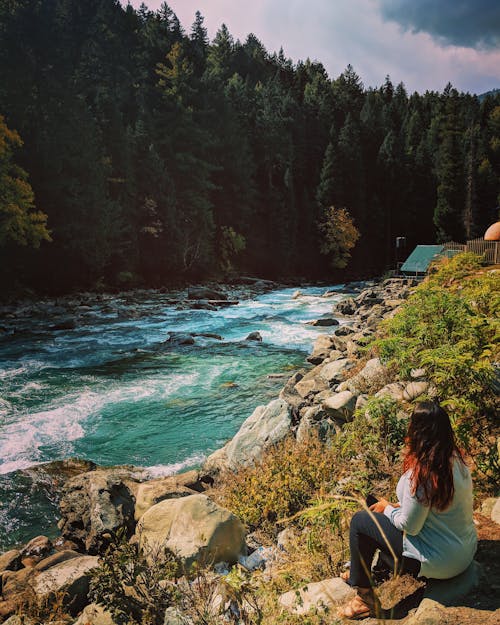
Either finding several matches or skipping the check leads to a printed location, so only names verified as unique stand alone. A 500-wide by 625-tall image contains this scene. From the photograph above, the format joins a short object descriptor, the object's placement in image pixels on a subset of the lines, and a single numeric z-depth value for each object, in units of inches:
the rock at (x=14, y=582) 178.4
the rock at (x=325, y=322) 830.5
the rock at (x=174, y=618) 113.0
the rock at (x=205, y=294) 1268.5
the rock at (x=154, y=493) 222.1
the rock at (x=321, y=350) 546.9
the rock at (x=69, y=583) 166.1
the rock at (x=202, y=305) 1108.5
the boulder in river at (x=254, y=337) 725.3
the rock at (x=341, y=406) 251.0
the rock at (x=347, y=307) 971.5
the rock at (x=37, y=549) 222.5
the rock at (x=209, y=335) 747.2
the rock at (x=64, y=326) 836.0
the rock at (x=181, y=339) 706.2
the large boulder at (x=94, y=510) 212.5
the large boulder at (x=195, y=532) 158.1
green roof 1269.3
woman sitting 107.3
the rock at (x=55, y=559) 196.1
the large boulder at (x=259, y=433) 267.1
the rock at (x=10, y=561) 212.7
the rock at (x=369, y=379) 268.8
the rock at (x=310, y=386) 353.6
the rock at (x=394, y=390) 225.0
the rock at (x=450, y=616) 96.6
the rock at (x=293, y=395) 325.1
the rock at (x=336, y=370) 360.4
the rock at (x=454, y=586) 104.9
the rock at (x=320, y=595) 118.7
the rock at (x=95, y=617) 139.8
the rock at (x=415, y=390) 209.9
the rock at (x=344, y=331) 649.0
